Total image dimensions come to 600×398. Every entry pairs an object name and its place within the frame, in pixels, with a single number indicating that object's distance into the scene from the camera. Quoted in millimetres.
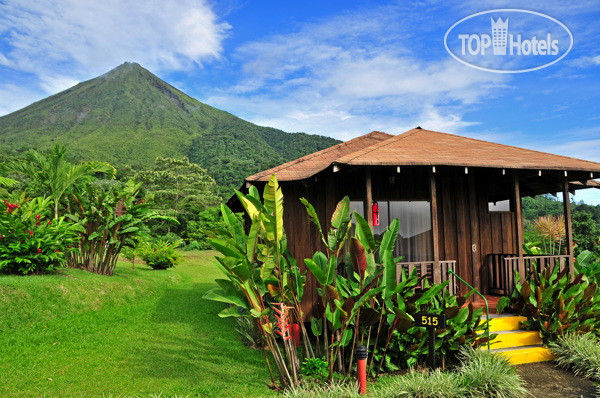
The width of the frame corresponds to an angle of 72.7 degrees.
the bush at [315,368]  5391
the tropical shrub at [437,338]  5906
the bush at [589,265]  7836
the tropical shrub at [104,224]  11680
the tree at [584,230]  21391
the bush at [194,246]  30016
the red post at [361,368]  5215
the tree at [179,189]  33625
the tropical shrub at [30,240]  9214
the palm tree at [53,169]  11930
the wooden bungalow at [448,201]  8008
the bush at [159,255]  17125
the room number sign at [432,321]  5527
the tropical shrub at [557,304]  6621
